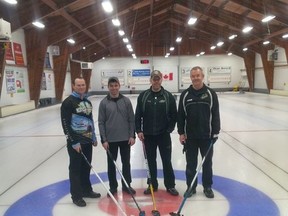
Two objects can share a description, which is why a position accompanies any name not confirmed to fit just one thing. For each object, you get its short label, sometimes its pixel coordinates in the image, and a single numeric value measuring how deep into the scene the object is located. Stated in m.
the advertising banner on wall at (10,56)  10.47
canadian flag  23.77
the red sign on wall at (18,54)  11.10
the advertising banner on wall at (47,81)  14.17
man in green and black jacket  2.82
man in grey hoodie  2.80
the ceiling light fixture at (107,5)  7.70
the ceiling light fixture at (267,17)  9.74
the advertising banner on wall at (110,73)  23.75
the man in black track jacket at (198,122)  2.76
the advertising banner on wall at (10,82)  10.56
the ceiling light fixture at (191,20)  10.61
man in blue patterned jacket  2.64
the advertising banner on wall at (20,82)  11.28
